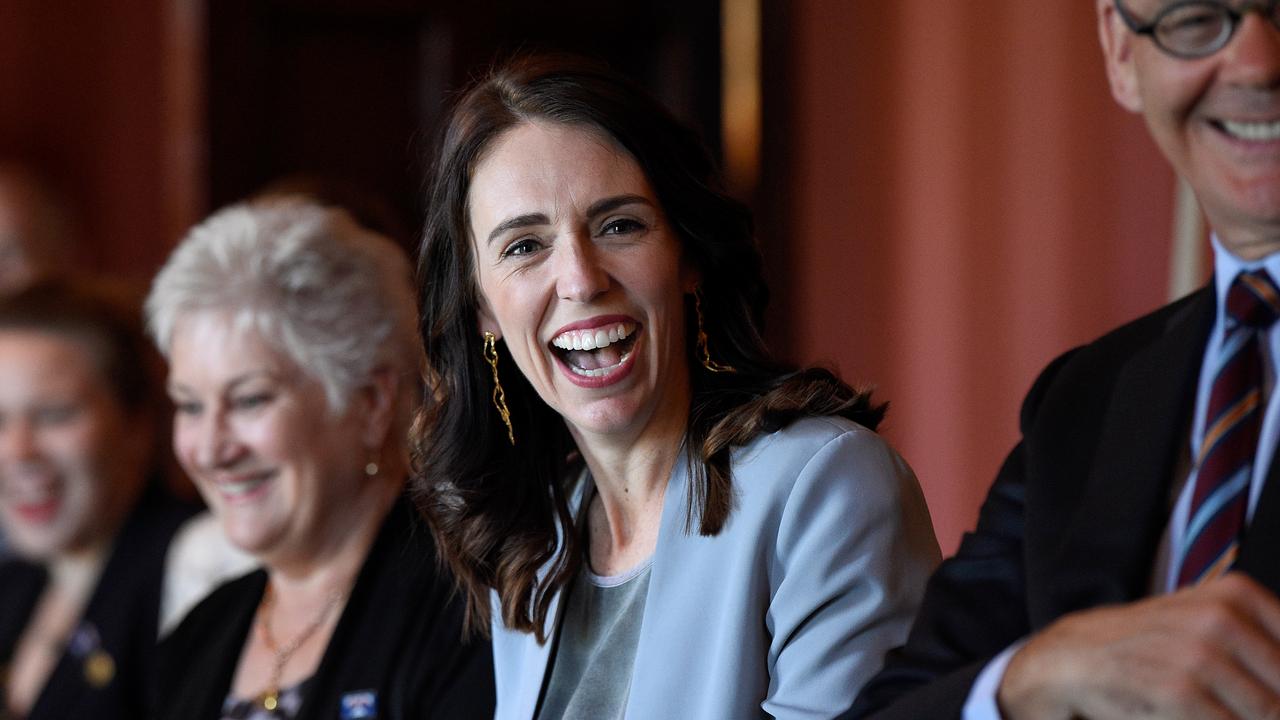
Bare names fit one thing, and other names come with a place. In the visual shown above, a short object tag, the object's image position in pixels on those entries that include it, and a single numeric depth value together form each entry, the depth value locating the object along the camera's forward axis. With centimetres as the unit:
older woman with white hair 777
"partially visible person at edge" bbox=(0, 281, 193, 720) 815
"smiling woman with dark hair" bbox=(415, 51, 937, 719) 736
